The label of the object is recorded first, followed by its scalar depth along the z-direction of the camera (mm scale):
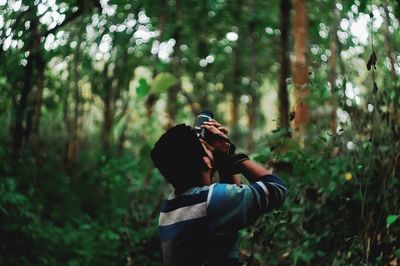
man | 2104
